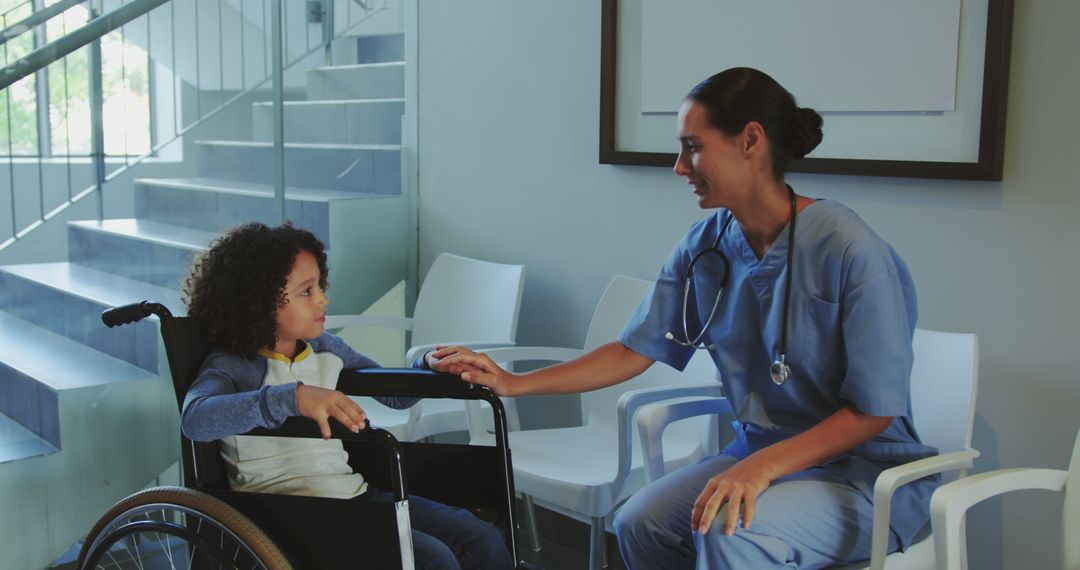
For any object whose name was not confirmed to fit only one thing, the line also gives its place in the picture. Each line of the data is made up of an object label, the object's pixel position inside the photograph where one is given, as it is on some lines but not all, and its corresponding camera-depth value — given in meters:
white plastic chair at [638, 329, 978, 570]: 1.81
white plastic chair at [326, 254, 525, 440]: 2.58
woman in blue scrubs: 1.50
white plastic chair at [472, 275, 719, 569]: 2.04
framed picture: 1.96
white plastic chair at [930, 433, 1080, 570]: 1.34
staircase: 2.27
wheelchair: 1.47
